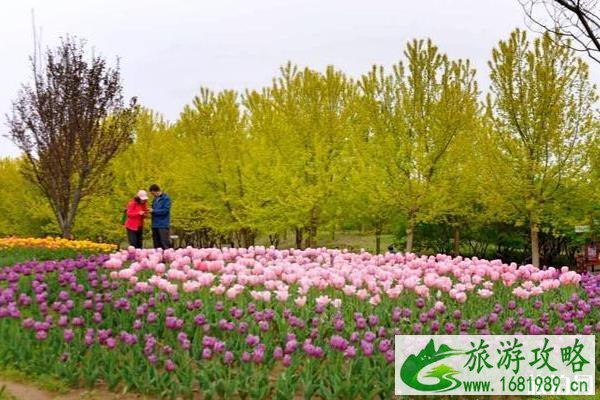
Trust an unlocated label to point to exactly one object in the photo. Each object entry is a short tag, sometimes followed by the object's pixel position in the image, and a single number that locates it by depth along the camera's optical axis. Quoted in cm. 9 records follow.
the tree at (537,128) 1931
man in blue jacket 1322
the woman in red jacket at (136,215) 1370
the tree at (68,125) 1919
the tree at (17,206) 3195
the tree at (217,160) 2244
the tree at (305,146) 1978
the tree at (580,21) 810
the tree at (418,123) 1980
